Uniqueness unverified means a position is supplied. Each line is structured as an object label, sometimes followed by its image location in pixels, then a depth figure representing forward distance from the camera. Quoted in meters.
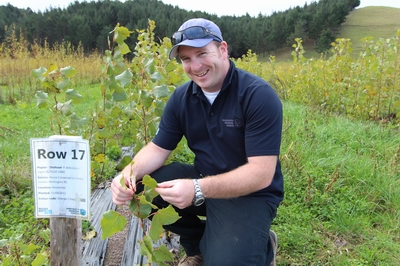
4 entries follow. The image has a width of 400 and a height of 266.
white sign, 1.08
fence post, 1.18
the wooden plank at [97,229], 1.98
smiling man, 1.58
